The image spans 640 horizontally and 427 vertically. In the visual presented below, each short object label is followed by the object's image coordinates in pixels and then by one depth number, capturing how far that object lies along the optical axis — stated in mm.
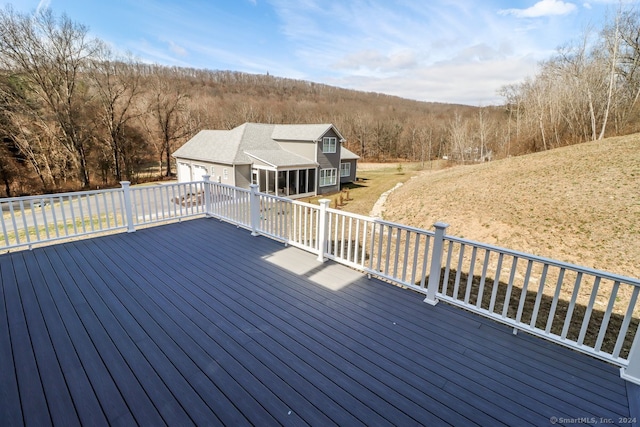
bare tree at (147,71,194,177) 23953
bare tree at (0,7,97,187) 15000
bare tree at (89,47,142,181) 19094
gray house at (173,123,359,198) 16250
